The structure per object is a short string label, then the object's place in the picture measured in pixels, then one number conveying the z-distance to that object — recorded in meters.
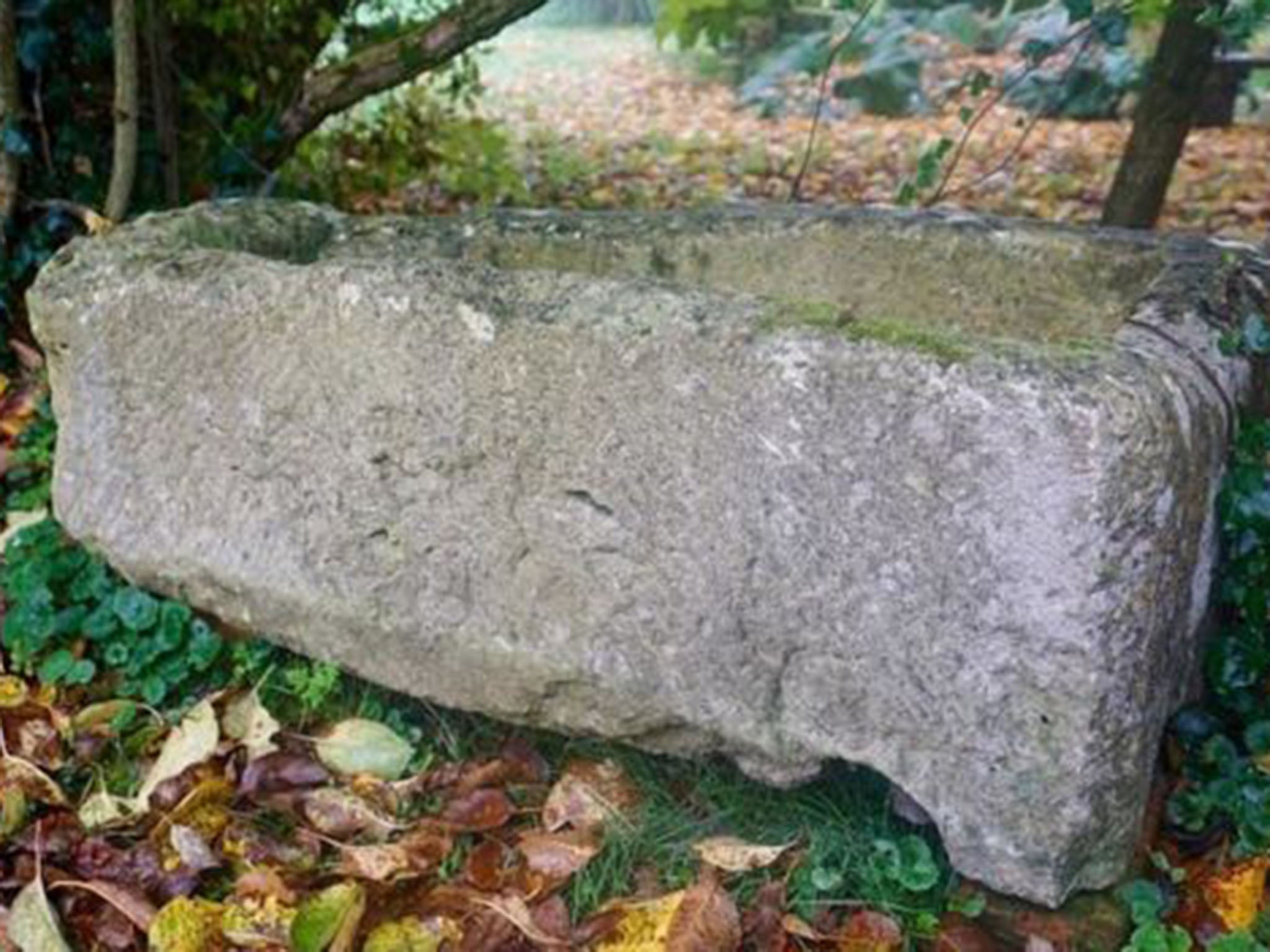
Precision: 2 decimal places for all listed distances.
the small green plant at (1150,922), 1.75
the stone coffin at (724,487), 1.63
